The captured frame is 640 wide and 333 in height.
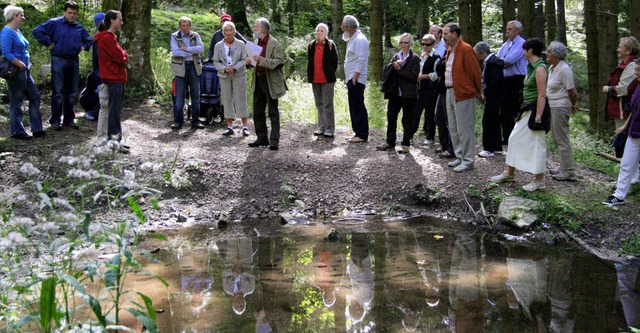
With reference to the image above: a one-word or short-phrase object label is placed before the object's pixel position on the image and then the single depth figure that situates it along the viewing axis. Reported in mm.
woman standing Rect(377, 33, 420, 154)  10250
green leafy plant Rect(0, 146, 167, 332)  3820
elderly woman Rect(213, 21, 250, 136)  11008
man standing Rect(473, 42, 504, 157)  9969
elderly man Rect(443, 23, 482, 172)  9227
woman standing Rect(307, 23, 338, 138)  10898
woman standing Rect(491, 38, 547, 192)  8367
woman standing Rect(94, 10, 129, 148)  9375
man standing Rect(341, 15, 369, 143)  10586
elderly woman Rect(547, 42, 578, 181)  8688
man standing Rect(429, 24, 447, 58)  10695
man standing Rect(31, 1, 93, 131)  10344
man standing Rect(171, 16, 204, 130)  11344
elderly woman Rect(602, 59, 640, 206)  7906
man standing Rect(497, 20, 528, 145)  10016
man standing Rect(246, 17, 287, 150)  10234
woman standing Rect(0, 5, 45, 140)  9414
